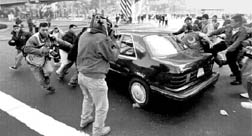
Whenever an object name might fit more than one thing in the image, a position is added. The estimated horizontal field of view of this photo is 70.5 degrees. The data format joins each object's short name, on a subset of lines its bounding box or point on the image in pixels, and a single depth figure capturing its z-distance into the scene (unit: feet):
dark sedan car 10.58
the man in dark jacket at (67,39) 17.57
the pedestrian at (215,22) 25.92
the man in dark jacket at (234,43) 14.62
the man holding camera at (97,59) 7.89
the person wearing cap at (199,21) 25.82
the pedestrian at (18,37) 17.98
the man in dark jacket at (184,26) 19.73
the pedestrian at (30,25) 56.49
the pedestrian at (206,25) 24.48
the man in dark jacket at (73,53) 10.41
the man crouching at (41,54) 13.44
